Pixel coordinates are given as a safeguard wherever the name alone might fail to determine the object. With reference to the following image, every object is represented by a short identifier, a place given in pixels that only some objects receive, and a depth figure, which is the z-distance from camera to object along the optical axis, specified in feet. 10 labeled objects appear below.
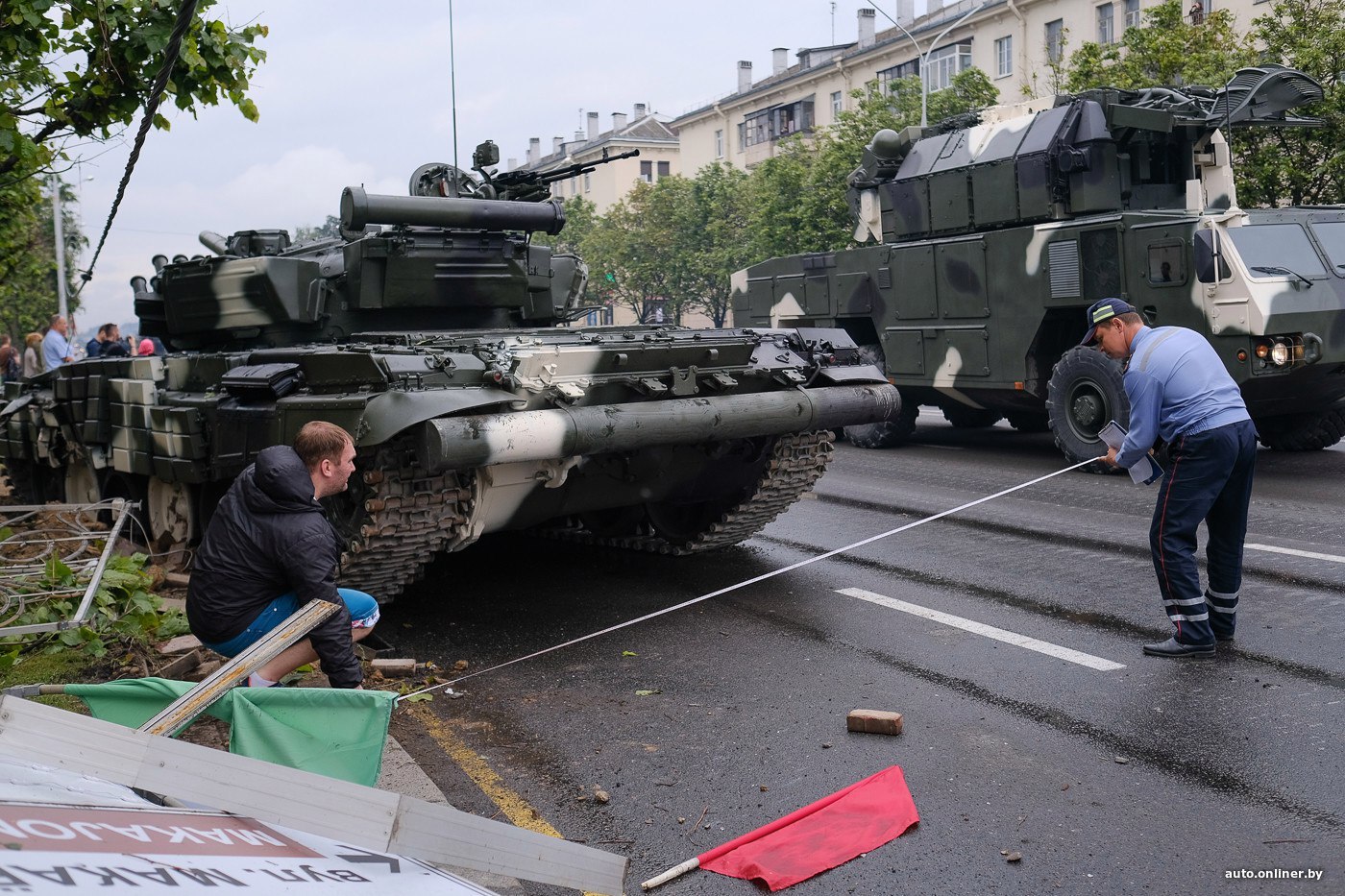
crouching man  15.40
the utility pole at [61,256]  100.63
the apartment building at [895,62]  121.29
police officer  19.74
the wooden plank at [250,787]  8.56
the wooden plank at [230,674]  11.10
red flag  13.30
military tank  21.93
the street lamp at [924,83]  87.06
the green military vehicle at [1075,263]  37.47
